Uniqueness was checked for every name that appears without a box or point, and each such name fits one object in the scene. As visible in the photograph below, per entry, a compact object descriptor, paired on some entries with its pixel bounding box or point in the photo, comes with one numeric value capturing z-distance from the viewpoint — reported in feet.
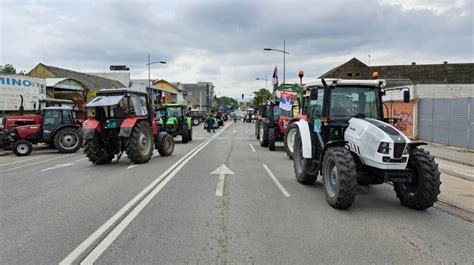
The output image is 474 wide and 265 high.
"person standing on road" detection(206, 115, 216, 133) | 117.82
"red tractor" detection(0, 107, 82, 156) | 56.80
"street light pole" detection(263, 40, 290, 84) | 125.92
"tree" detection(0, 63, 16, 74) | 194.37
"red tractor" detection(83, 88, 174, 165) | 41.37
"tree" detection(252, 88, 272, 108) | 314.51
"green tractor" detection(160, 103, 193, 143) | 74.90
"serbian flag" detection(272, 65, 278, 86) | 98.61
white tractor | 20.90
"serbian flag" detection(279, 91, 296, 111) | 57.57
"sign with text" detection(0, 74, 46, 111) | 74.18
